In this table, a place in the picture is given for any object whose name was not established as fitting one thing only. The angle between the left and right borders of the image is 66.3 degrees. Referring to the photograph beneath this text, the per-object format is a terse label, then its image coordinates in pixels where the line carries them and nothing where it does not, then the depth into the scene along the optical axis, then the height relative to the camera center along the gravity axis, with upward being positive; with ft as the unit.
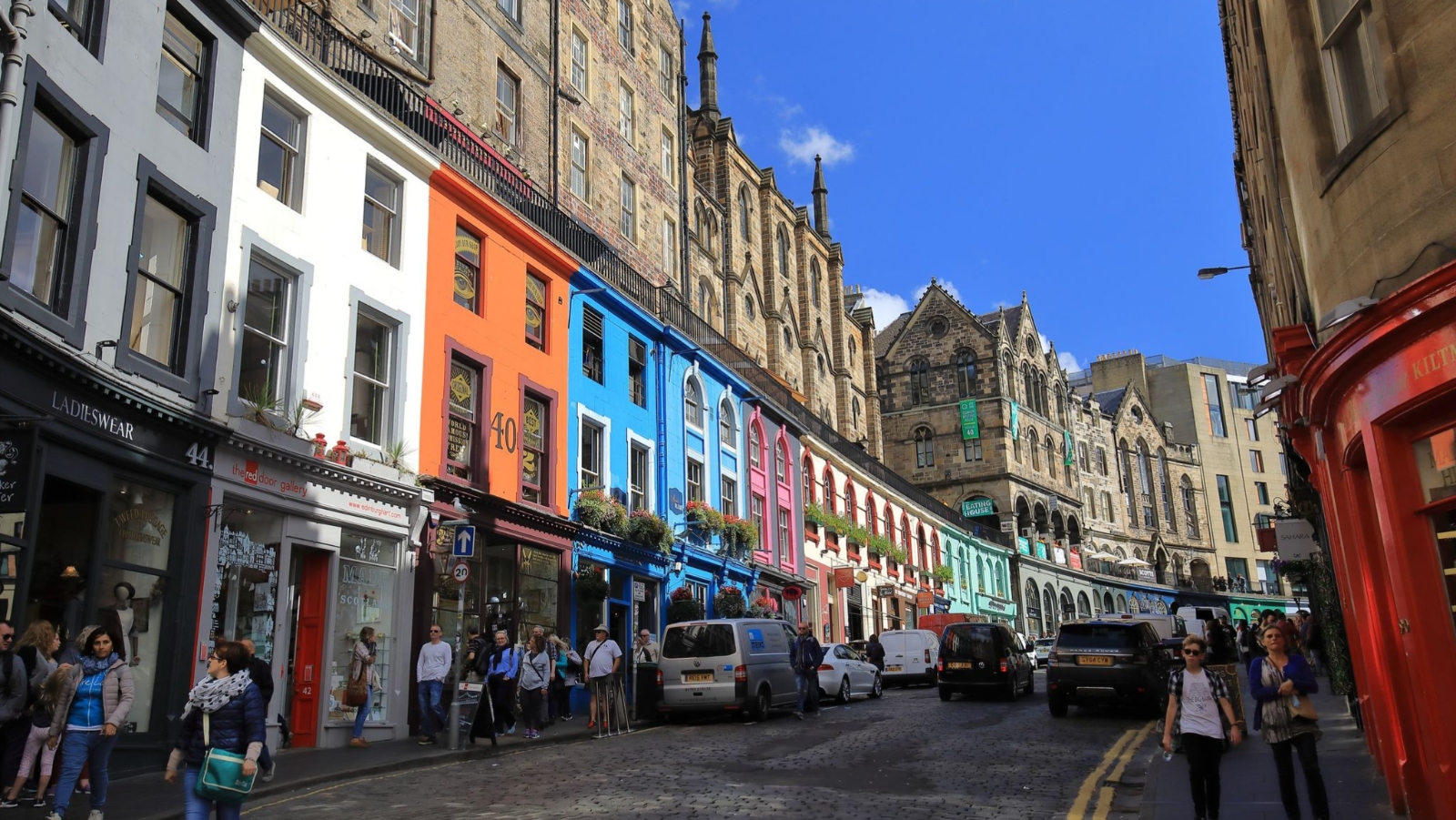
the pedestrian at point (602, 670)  56.49 +0.66
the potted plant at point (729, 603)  90.94 +5.96
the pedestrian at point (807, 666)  68.74 +0.62
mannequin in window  40.04 +2.90
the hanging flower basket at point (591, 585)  72.18 +6.16
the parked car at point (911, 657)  101.40 +1.45
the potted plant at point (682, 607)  84.58 +5.43
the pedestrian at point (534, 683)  55.21 +0.09
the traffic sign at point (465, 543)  52.60 +6.59
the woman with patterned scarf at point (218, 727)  21.90 -0.62
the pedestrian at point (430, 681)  50.93 +0.33
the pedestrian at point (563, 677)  64.28 +0.39
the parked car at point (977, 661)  73.46 +0.68
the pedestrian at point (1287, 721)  27.55 -1.48
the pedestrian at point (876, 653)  95.81 +1.81
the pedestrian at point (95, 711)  28.86 -0.30
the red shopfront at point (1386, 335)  25.23 +7.53
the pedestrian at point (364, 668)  50.75 +0.99
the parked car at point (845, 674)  79.41 +0.02
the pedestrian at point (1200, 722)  27.84 -1.41
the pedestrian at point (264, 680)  35.35 +0.42
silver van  60.29 +0.47
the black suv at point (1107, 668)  60.13 -0.04
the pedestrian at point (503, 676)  52.11 +0.43
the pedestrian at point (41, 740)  30.19 -1.06
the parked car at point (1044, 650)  134.72 +2.27
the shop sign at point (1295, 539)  61.05 +6.61
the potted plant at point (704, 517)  91.30 +13.05
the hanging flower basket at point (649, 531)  80.38 +10.67
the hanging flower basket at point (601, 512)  74.02 +11.17
